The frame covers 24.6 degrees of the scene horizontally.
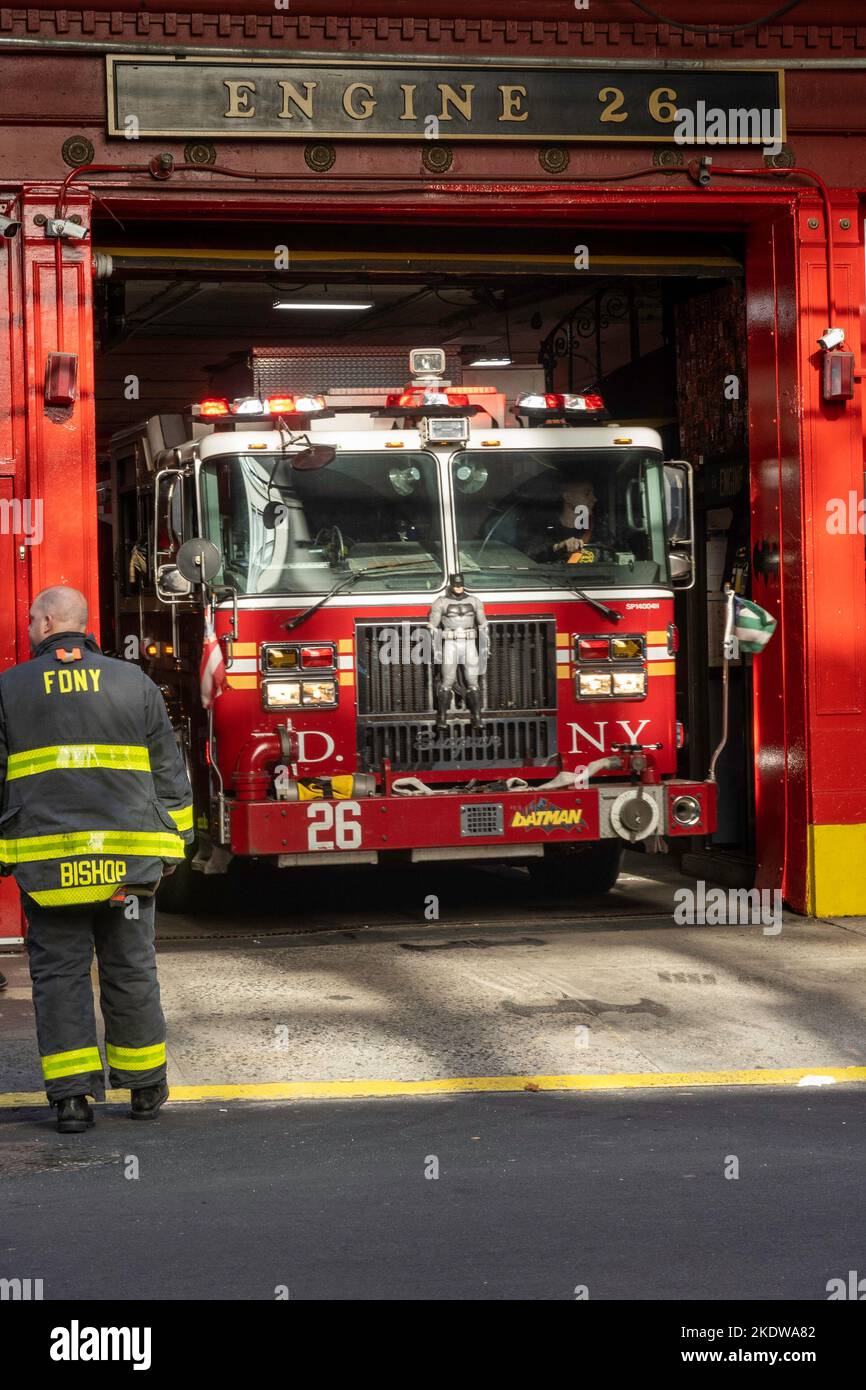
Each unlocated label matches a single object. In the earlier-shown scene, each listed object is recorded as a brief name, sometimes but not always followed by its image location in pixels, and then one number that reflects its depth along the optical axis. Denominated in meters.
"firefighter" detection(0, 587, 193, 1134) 6.99
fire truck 10.75
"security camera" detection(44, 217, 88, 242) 10.74
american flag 10.68
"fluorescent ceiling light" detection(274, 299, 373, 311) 16.31
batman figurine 10.98
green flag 11.32
